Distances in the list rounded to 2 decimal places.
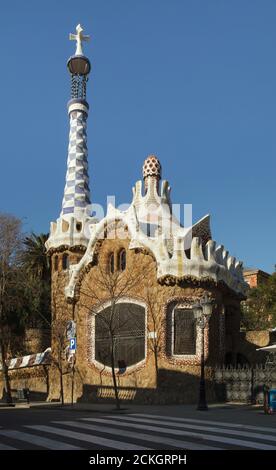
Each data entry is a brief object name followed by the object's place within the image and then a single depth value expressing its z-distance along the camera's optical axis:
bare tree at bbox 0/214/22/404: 29.44
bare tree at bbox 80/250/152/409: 26.64
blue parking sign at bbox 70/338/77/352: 24.78
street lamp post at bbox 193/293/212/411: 19.78
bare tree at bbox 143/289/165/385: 25.47
